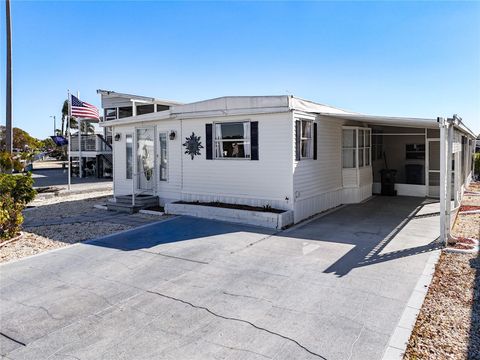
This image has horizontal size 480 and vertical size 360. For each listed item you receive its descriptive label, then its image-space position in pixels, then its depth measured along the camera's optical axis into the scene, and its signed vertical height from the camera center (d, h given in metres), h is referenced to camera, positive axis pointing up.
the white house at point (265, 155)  9.14 +0.35
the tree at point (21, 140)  41.93 +3.47
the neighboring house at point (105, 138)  20.17 +1.95
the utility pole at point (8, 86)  13.32 +3.09
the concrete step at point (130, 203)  11.02 -1.12
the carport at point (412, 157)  10.21 +0.30
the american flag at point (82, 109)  15.29 +2.56
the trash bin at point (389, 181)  13.63 -0.61
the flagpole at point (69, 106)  14.97 +2.60
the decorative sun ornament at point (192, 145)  10.56 +0.65
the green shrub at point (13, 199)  7.55 -0.68
